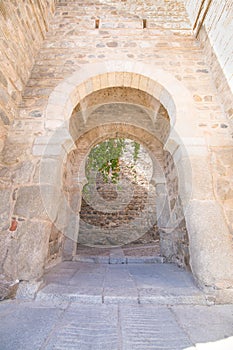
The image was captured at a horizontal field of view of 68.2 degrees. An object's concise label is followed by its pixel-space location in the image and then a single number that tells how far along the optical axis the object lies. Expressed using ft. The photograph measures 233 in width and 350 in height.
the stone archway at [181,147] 5.79
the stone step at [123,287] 4.95
